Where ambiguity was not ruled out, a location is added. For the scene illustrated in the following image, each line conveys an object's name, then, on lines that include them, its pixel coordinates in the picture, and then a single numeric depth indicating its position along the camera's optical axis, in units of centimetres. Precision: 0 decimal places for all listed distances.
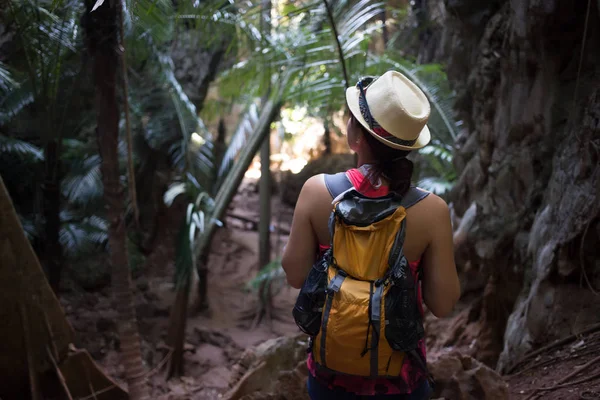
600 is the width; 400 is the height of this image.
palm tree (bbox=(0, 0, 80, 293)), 347
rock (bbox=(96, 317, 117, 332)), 688
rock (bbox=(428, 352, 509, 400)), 252
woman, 164
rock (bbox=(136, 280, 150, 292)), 839
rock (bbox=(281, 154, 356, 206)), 1184
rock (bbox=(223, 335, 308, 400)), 318
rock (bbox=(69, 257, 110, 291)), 775
